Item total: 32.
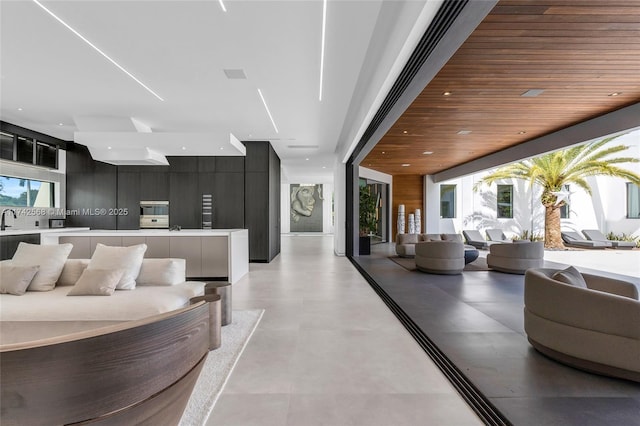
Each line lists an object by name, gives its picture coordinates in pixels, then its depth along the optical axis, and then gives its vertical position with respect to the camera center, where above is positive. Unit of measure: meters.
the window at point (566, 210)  14.15 +0.19
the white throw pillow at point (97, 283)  3.22 -0.67
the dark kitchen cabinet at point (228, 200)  8.38 +0.36
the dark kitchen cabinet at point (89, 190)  8.18 +0.62
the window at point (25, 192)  6.58 +0.49
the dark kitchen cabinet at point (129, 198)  8.32 +0.43
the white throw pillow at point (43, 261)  3.40 -0.48
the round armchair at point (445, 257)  6.68 -0.87
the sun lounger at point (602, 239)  11.67 -0.90
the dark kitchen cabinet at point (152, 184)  8.33 +0.78
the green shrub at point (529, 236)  13.33 -0.90
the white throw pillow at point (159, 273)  3.65 -0.65
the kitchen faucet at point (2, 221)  6.13 -0.11
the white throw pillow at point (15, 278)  3.23 -0.62
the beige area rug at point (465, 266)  7.52 -1.22
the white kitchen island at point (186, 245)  5.35 -0.50
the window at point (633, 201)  13.03 +0.53
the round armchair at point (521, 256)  6.77 -0.87
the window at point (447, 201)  15.30 +0.63
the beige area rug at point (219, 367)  2.09 -1.23
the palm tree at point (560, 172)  10.24 +1.40
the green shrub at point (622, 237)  12.59 -0.89
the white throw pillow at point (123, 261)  3.48 -0.49
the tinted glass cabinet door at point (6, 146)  6.26 +1.33
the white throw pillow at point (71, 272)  3.63 -0.63
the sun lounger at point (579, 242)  11.65 -0.99
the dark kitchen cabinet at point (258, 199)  8.34 +0.39
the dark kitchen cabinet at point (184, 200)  8.34 +0.38
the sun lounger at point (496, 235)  12.48 -0.78
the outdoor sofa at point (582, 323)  2.46 -0.88
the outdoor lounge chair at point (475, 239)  11.62 -0.87
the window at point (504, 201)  14.88 +0.61
